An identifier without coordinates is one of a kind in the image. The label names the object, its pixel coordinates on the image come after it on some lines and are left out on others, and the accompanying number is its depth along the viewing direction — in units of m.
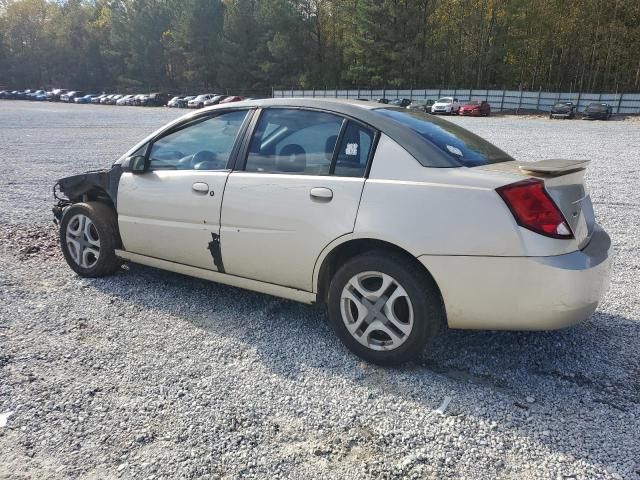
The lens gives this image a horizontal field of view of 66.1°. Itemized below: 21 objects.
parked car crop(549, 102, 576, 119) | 34.25
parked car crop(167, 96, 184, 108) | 54.00
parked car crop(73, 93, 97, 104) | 66.50
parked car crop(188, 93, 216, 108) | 52.00
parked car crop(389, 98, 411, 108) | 43.66
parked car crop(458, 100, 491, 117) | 37.84
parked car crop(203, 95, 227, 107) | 50.19
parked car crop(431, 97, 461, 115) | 38.84
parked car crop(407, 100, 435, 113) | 41.17
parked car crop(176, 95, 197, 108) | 53.62
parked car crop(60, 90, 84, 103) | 69.69
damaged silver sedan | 2.68
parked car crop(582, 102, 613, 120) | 32.94
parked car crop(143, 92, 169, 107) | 57.21
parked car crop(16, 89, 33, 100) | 73.19
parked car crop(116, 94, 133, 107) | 60.24
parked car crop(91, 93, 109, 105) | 64.47
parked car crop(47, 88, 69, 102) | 71.51
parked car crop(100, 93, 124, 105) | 62.91
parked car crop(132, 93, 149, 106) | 57.94
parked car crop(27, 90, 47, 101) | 71.31
